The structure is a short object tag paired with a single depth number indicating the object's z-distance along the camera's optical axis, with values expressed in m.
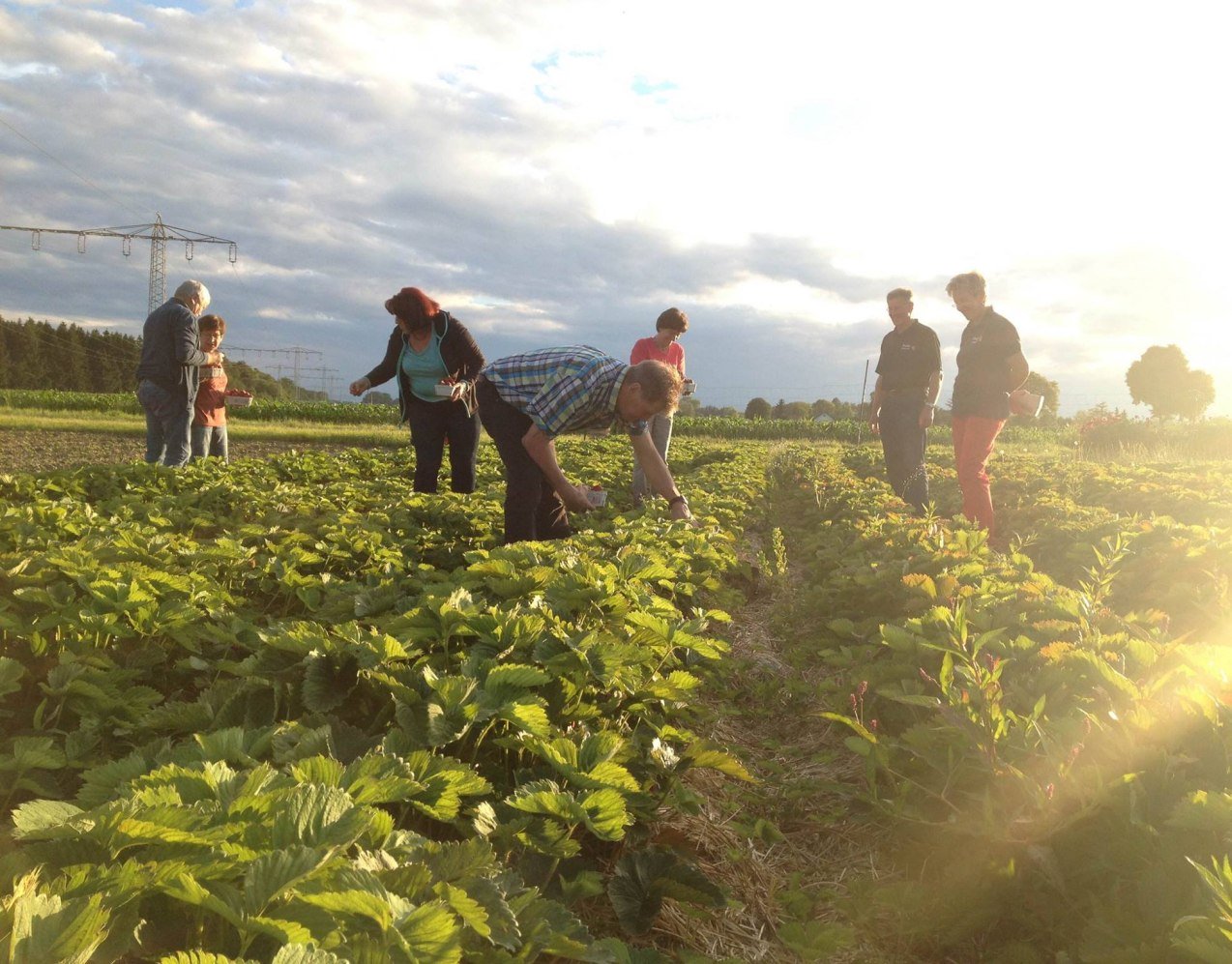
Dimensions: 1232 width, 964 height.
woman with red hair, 6.00
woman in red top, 8.20
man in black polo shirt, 7.39
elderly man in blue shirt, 6.98
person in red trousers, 6.48
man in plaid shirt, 3.99
